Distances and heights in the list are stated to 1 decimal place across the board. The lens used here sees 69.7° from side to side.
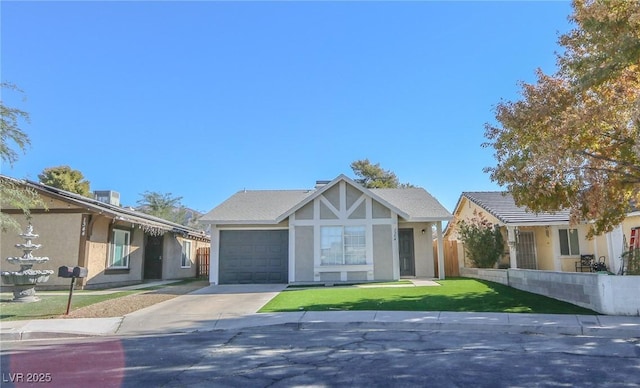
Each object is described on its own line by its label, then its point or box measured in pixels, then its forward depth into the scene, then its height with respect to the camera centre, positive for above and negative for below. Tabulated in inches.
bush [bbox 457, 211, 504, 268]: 755.4 +22.4
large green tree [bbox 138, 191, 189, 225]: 1670.8 +196.2
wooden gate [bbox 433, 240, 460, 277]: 890.1 -3.6
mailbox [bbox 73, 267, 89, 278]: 451.8 -11.5
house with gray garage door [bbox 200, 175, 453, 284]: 734.5 +30.1
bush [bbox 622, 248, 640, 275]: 443.4 -6.2
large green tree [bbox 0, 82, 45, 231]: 449.7 +107.5
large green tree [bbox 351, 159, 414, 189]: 1744.6 +316.6
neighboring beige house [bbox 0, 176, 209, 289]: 678.5 +35.6
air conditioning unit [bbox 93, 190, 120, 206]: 1055.4 +147.4
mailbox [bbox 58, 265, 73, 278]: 448.8 -11.3
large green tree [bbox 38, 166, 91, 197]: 1295.5 +232.4
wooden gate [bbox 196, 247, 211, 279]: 1120.4 -6.6
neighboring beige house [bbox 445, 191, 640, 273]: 685.3 +28.3
